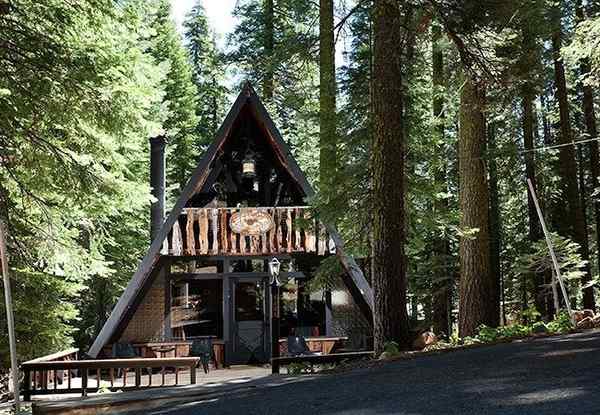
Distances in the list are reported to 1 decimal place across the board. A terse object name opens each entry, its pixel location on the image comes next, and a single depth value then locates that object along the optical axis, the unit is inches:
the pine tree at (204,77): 1133.7
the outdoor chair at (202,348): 558.3
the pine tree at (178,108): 985.5
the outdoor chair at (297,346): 545.5
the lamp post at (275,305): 451.5
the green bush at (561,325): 334.6
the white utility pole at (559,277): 346.3
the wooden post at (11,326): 218.8
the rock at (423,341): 320.4
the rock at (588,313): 387.0
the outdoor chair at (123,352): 541.0
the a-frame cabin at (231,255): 561.0
